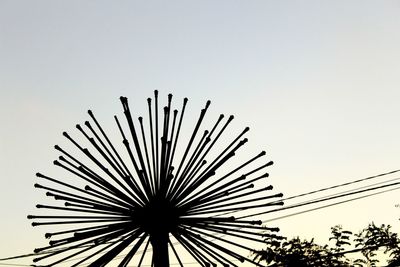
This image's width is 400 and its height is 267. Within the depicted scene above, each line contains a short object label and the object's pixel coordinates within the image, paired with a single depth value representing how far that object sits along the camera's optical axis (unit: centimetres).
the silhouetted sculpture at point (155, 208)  549
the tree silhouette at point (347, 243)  2252
